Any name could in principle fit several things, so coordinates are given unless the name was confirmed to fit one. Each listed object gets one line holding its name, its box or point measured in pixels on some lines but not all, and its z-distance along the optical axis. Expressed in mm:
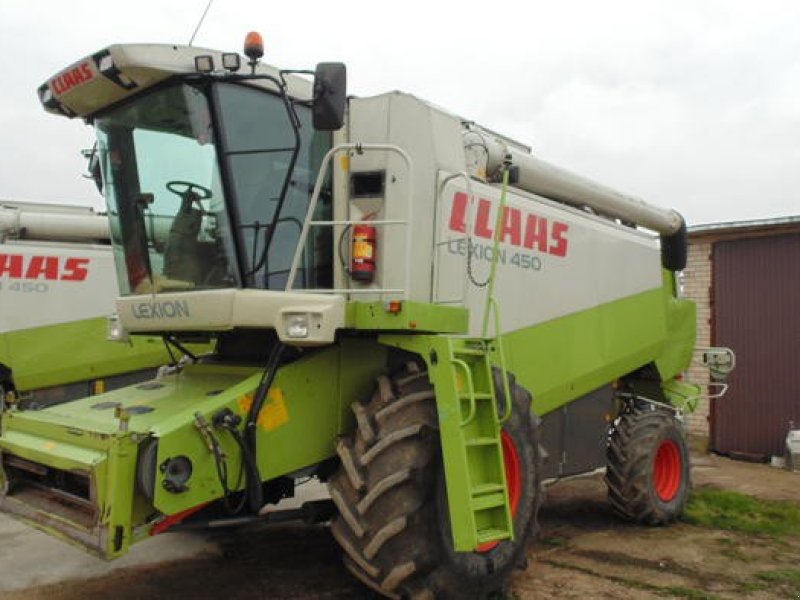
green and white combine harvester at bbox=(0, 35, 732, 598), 3861
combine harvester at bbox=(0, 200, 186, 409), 8891
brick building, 11086
